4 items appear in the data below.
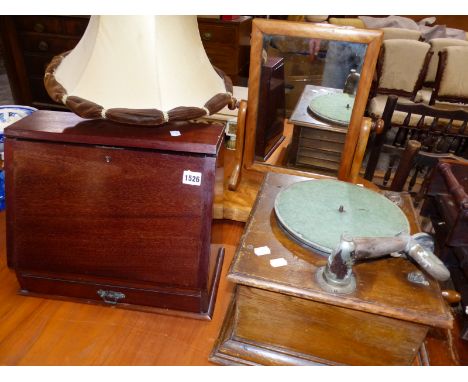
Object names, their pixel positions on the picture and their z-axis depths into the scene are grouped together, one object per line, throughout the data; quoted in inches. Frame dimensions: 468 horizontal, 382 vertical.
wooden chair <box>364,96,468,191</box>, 62.6
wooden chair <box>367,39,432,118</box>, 111.6
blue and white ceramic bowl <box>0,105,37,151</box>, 52.7
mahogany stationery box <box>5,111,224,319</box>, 34.5
